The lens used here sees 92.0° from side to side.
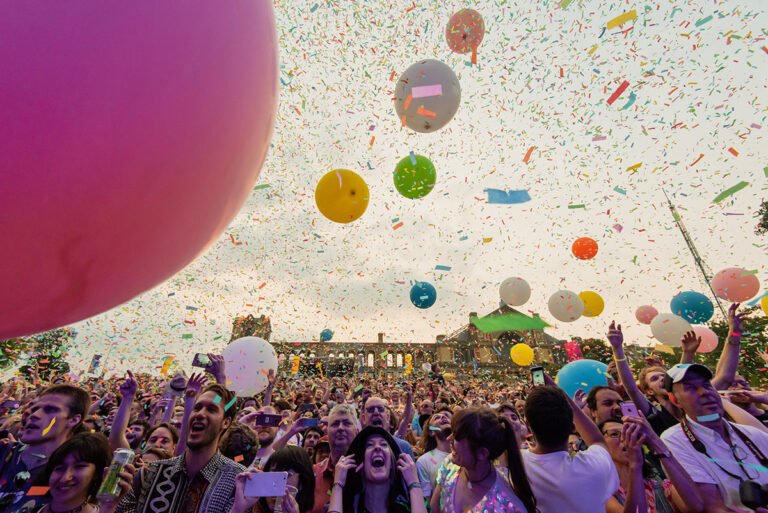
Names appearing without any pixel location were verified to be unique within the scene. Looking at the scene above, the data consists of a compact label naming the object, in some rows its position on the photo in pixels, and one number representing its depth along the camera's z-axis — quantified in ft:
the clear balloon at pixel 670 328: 25.88
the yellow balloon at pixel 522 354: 40.57
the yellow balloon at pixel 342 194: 16.44
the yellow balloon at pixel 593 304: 31.50
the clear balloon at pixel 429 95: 16.06
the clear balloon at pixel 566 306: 30.04
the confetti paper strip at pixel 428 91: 15.96
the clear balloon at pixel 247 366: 21.63
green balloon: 19.13
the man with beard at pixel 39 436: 9.57
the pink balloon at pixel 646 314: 31.24
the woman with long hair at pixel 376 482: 8.29
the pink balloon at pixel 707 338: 25.61
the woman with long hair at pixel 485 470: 7.80
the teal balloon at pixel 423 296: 31.86
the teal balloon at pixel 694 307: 25.03
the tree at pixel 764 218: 65.87
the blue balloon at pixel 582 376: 16.98
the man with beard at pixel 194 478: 8.60
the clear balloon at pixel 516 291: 31.73
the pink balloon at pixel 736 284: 23.30
